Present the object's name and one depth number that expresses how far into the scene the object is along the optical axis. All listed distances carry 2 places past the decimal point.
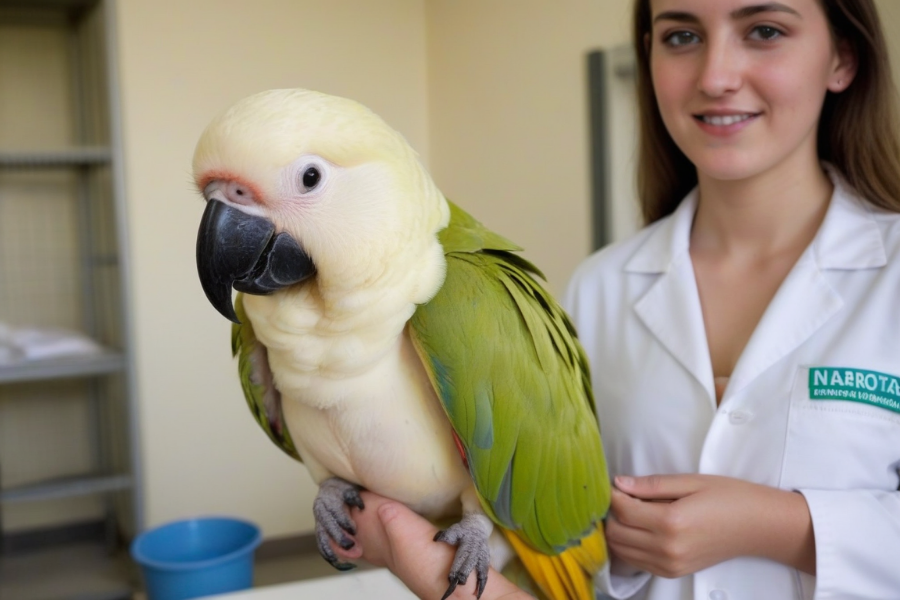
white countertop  1.26
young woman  0.95
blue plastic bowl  1.95
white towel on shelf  2.37
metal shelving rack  2.40
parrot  0.77
